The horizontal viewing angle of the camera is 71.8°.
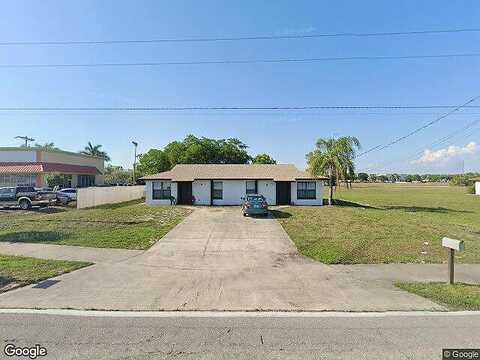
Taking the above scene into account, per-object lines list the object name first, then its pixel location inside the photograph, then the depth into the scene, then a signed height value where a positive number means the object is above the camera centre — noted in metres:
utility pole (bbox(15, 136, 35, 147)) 68.06 +8.50
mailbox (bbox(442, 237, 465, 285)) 7.59 -1.53
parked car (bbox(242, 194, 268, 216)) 21.64 -1.73
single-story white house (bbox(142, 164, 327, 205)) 28.77 -0.76
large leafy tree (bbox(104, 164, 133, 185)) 83.64 +0.83
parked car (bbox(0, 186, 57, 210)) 26.70 -1.46
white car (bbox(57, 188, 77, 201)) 30.97 -1.28
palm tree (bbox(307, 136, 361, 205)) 28.38 +1.70
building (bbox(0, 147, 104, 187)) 48.25 +2.03
